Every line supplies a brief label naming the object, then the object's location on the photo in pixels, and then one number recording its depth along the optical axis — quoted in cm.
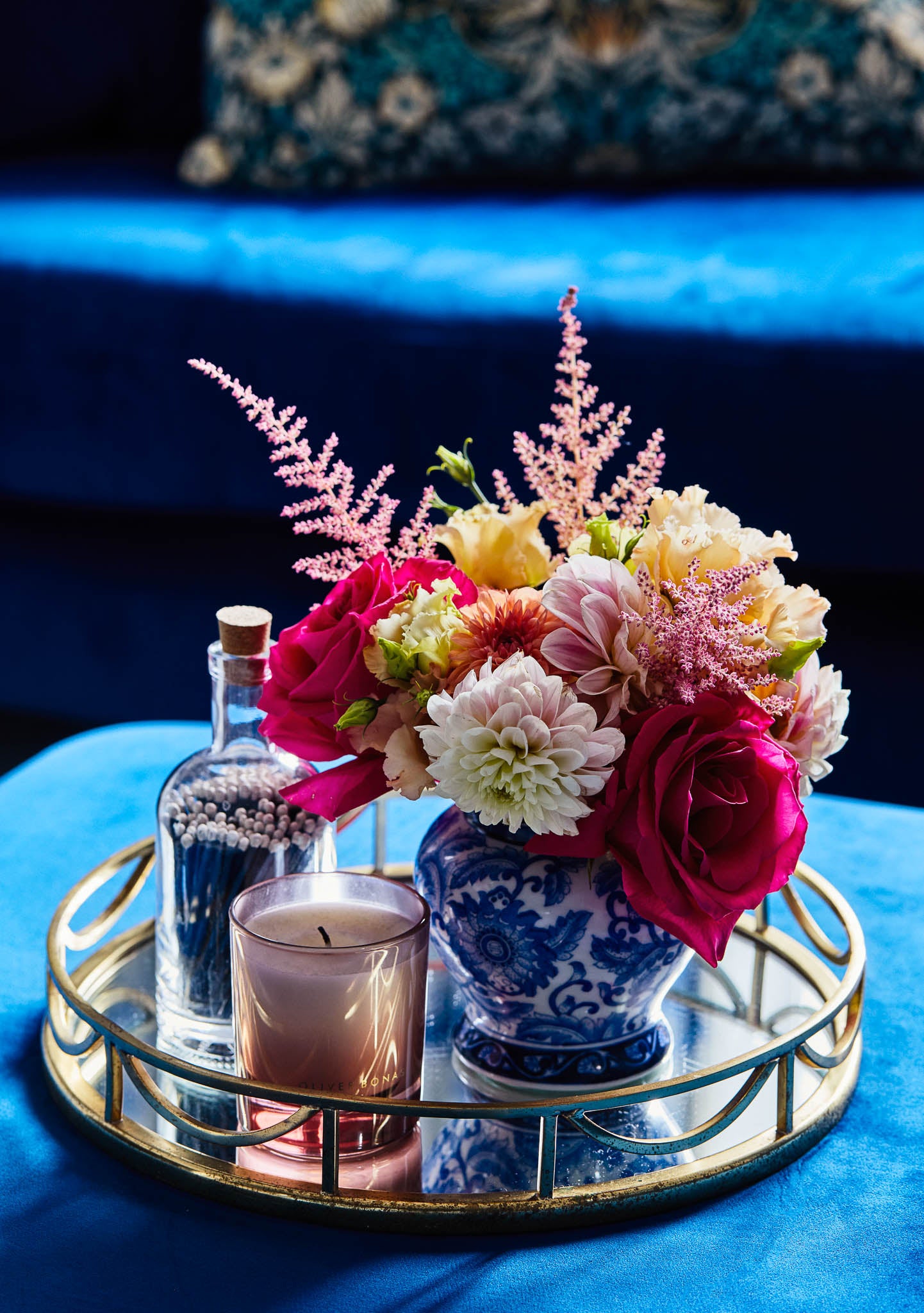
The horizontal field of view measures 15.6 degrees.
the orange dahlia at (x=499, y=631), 138
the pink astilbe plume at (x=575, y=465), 142
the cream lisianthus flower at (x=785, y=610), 137
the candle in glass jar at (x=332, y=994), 137
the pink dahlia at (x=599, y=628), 136
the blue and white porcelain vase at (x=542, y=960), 141
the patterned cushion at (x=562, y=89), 288
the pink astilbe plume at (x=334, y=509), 140
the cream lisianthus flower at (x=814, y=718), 140
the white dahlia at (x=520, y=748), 134
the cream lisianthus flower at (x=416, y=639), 138
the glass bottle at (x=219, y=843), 147
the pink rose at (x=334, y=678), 139
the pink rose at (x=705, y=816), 135
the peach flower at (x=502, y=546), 144
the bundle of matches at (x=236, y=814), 147
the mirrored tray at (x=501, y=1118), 137
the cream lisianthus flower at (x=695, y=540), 137
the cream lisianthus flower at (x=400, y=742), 138
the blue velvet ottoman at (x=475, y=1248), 135
